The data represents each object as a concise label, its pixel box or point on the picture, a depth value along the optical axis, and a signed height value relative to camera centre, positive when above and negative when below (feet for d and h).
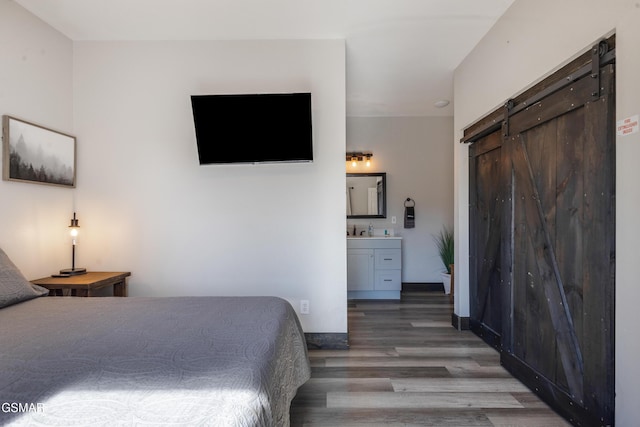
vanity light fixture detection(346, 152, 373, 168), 15.92 +2.77
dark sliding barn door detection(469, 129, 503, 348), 8.76 -0.73
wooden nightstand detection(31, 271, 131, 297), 7.41 -1.73
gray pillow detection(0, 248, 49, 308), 5.62 -1.40
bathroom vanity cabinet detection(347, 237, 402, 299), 14.55 -2.51
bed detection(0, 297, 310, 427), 2.63 -1.67
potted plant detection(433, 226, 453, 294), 14.94 -1.91
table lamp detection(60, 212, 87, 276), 8.25 -1.21
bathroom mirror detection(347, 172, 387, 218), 16.08 +0.80
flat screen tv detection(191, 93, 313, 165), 8.38 +2.29
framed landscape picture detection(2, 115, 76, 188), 7.14 +1.44
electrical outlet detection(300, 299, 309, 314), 8.96 -2.74
